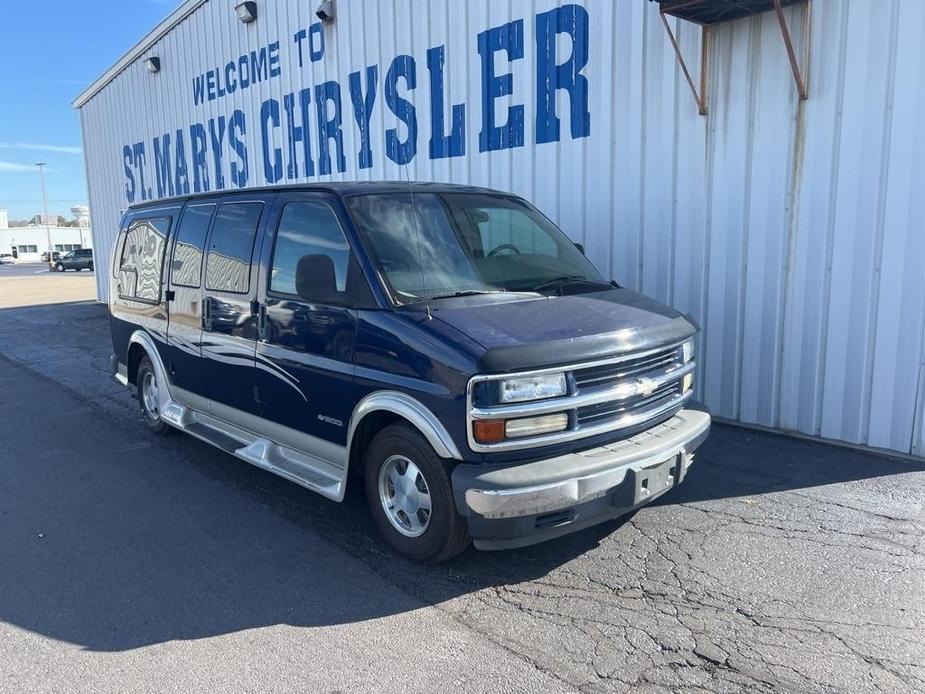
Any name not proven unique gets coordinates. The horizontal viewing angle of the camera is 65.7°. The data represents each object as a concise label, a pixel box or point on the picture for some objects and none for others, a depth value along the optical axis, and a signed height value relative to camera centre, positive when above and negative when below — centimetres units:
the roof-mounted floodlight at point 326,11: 1026 +312
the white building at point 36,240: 9475 -29
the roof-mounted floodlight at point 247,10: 1185 +365
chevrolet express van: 350 -73
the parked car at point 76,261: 4875 -161
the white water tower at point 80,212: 8662 +296
